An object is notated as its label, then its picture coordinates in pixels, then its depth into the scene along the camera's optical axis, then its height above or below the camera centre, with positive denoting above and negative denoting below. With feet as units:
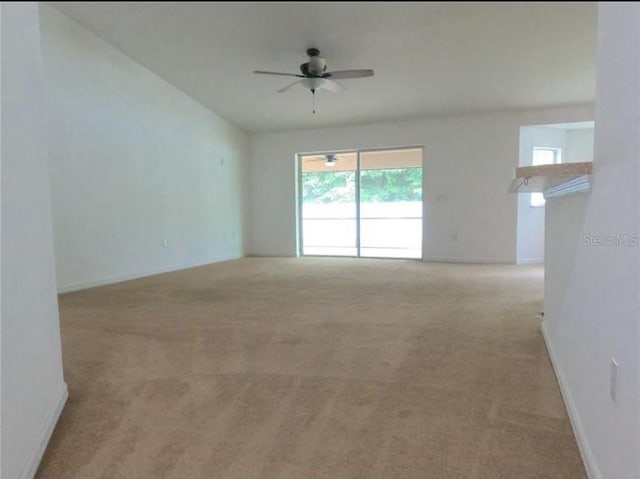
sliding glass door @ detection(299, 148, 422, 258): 21.02 -0.08
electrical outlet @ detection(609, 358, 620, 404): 3.02 -1.48
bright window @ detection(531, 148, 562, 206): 17.04 +2.05
